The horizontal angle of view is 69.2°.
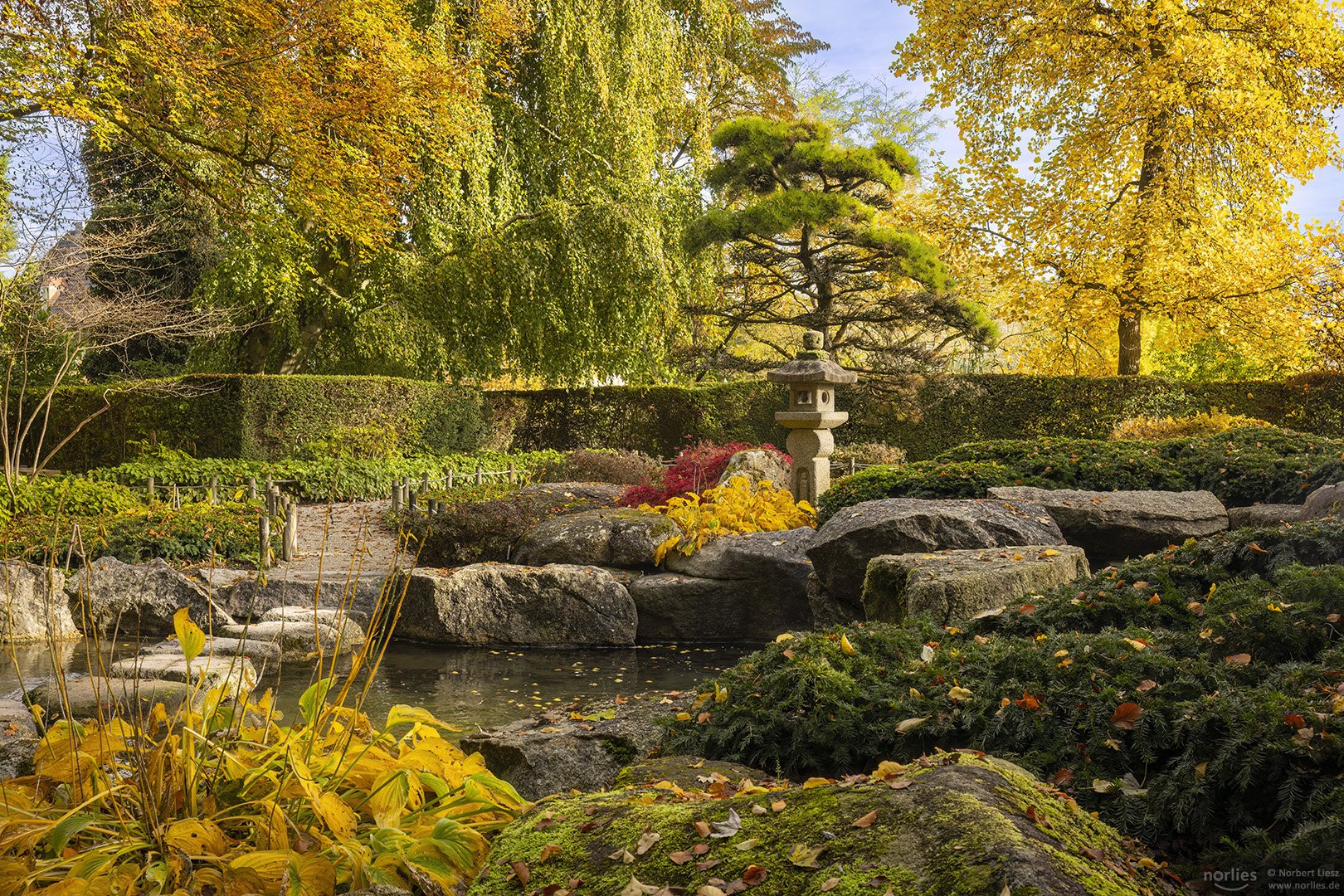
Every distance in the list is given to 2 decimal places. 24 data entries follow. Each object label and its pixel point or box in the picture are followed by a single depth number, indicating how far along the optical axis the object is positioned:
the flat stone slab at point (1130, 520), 6.61
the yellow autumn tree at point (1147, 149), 15.38
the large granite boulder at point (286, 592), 7.88
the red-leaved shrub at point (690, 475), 10.92
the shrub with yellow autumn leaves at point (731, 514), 8.52
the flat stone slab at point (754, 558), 7.90
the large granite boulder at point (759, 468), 10.55
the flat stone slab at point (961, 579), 4.56
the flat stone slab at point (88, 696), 3.77
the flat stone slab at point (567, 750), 3.22
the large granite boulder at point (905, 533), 6.22
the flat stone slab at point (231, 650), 6.06
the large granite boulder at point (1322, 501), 5.36
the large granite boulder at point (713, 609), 7.98
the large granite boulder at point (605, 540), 8.72
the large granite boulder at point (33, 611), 7.59
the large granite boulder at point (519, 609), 7.67
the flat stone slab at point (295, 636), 6.75
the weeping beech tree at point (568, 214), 15.51
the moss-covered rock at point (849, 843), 1.56
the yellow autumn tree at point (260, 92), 10.05
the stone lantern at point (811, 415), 10.03
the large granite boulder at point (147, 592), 7.73
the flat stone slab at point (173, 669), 4.56
